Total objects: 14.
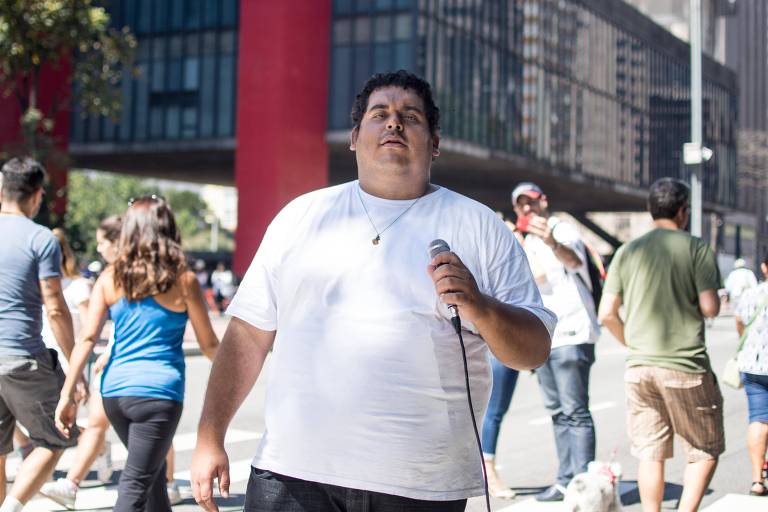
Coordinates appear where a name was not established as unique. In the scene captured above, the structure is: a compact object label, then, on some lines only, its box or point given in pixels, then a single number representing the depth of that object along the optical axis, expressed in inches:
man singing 100.7
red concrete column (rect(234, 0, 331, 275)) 1284.4
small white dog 195.8
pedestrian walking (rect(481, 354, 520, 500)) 260.7
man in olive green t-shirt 207.8
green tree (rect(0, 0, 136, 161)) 862.5
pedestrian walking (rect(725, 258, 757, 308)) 838.5
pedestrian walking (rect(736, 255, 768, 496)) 269.7
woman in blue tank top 178.7
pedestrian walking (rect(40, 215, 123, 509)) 226.2
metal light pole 824.9
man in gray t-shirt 194.7
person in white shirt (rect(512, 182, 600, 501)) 250.5
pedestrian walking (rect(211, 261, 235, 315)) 1359.5
